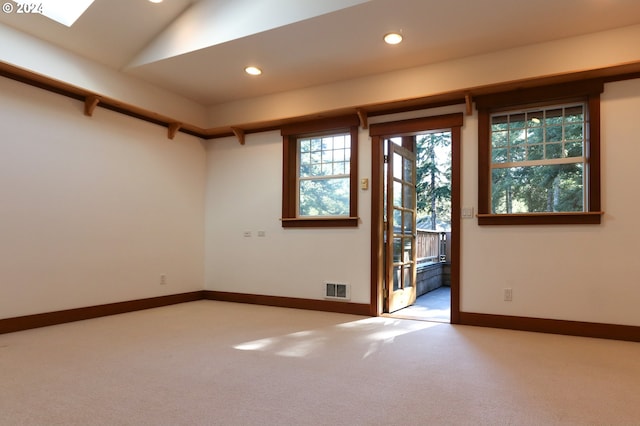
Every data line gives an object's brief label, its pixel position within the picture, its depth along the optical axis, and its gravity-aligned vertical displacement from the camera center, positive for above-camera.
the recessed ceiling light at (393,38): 3.47 +1.63
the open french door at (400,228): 4.56 -0.08
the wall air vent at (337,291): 4.53 -0.80
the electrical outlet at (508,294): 3.75 -0.68
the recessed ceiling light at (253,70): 4.22 +1.62
